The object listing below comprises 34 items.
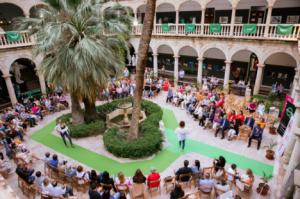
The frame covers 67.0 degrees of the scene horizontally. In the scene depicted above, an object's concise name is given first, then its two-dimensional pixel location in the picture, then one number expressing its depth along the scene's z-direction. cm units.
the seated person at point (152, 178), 808
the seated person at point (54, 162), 924
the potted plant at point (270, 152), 1038
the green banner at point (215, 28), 1755
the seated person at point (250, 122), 1203
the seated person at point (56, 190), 756
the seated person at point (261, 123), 1170
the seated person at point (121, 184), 791
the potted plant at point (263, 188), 803
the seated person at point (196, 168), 844
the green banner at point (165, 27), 2047
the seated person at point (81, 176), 844
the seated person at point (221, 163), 836
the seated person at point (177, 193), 706
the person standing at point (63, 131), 1170
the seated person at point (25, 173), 843
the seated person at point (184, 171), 830
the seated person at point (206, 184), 767
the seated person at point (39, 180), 824
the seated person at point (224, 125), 1209
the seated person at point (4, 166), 962
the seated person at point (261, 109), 1391
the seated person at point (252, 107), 1454
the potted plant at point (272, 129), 1255
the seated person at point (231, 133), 1190
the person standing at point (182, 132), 1077
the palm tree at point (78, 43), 1102
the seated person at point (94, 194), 694
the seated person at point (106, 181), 776
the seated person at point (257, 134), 1102
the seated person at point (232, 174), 820
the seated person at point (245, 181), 789
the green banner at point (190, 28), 1888
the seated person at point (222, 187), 750
